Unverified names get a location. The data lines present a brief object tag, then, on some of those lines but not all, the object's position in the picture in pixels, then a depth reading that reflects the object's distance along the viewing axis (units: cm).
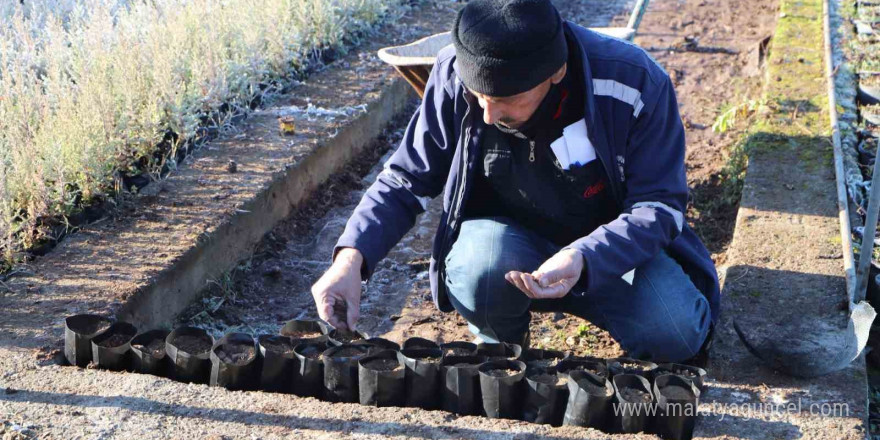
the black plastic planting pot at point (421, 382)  282
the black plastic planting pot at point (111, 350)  296
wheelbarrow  428
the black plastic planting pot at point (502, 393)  272
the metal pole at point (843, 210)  321
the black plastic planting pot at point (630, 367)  279
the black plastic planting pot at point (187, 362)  294
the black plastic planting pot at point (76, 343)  298
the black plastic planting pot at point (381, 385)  280
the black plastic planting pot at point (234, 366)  291
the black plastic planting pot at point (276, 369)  293
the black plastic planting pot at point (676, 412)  259
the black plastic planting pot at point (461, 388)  278
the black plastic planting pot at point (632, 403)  262
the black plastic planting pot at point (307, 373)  290
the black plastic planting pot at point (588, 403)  264
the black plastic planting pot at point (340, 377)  286
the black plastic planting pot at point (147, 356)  296
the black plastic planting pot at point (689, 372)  270
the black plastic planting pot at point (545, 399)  272
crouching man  265
